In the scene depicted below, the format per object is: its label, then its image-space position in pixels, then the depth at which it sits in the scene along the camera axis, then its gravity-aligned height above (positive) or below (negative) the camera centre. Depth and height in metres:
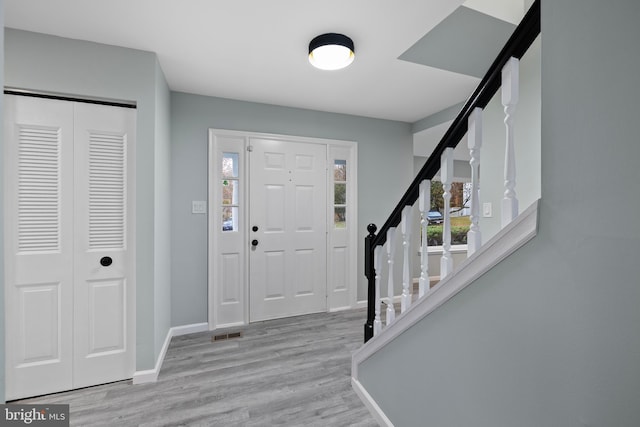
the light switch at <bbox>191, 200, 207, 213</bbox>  3.03 +0.06
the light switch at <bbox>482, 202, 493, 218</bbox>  2.54 +0.04
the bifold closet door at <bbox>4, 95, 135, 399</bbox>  1.90 -0.24
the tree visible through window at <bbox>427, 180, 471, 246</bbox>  5.52 -0.07
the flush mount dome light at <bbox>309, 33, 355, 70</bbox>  1.97 +1.13
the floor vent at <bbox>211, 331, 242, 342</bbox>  2.86 -1.25
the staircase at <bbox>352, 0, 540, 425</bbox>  0.95 -0.08
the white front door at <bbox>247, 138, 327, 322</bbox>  3.28 -0.19
